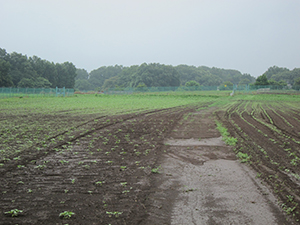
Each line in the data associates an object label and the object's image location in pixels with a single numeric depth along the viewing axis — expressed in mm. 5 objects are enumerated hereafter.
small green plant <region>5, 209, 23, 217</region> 4012
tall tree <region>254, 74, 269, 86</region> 73750
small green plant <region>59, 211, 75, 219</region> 3979
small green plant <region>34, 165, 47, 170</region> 6492
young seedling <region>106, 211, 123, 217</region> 4050
